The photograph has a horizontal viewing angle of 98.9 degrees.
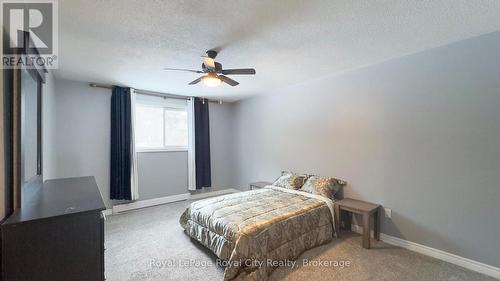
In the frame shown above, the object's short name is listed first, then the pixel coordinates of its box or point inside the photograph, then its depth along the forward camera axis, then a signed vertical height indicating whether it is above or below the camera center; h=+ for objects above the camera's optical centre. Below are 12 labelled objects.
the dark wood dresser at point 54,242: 1.07 -0.52
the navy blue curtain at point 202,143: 4.85 +0.01
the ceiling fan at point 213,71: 2.29 +0.81
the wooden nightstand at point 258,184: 4.09 -0.82
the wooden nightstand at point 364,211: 2.54 -0.87
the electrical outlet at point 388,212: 2.73 -0.92
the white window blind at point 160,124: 4.27 +0.42
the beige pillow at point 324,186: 3.07 -0.66
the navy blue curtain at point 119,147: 3.84 -0.04
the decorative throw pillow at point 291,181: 3.50 -0.65
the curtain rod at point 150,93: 3.72 +1.03
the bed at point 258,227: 2.00 -0.93
